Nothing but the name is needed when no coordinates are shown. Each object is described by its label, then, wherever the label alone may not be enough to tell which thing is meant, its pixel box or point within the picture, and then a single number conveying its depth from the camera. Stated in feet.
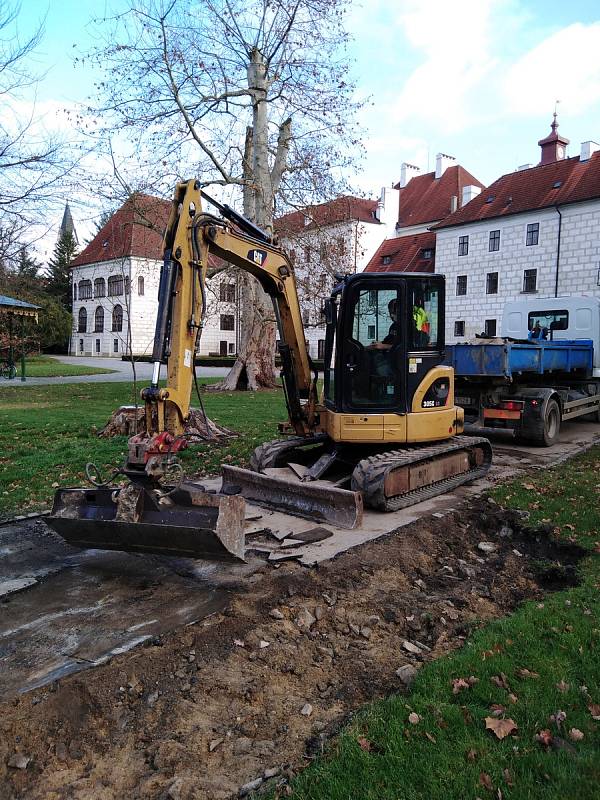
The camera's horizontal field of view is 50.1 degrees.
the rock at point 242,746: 10.25
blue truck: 36.70
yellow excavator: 16.34
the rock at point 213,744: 10.29
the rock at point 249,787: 9.32
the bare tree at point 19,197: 43.14
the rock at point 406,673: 12.26
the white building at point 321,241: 70.49
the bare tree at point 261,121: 58.13
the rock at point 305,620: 14.50
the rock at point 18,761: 9.75
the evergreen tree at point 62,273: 202.54
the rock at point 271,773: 9.65
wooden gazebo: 88.89
